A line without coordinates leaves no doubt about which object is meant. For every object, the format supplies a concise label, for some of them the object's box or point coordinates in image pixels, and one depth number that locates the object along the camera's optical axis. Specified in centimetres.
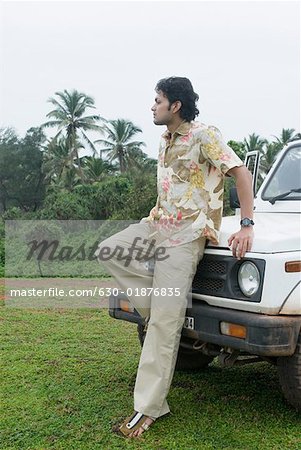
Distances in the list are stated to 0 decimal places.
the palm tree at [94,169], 3466
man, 367
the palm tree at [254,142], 3619
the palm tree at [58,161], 3381
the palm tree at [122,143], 3744
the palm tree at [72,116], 3500
